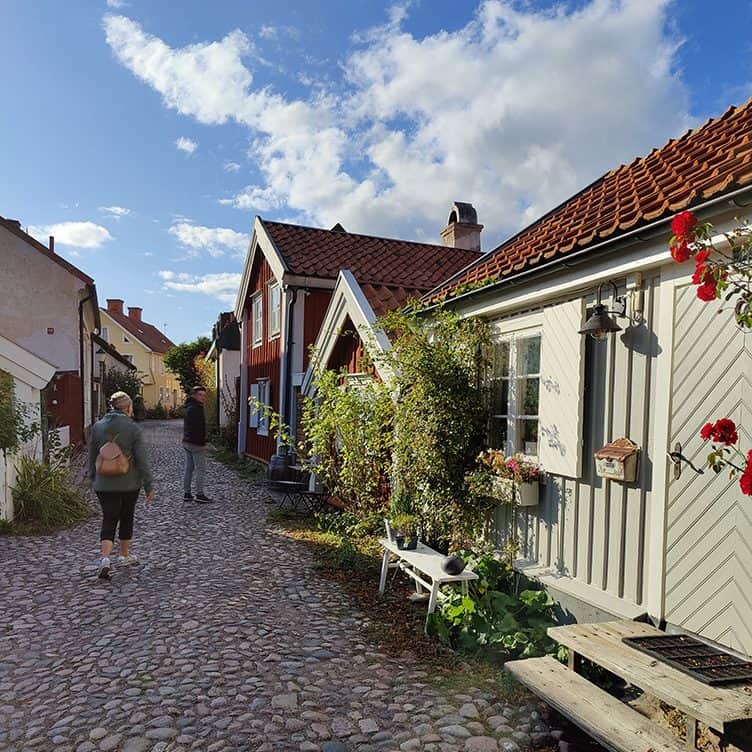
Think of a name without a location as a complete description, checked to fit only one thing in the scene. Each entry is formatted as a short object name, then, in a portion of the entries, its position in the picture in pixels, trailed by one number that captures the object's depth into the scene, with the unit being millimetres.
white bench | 4676
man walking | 10328
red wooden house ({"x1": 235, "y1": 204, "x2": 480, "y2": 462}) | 12422
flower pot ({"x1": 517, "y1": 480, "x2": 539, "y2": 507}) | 4848
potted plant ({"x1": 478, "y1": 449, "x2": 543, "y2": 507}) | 4855
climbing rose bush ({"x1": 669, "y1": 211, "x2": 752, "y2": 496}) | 2547
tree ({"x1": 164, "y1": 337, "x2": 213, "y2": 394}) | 39875
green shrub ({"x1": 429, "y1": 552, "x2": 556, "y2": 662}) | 4176
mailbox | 3891
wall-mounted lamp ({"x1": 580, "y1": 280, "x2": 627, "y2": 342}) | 4047
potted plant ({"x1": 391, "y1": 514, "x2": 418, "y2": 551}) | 5582
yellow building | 44969
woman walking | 6098
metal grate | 2947
